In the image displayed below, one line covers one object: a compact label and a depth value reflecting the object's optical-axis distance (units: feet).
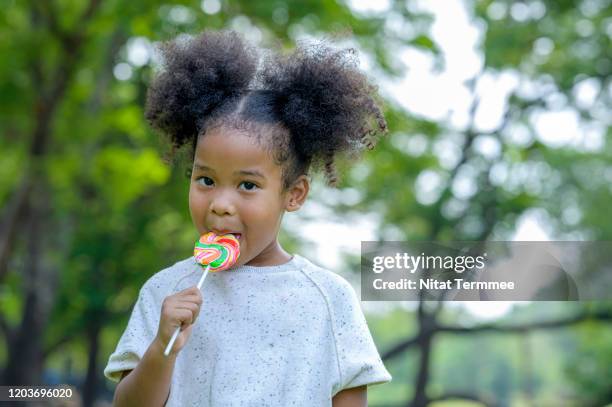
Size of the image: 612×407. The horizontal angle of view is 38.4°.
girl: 6.89
